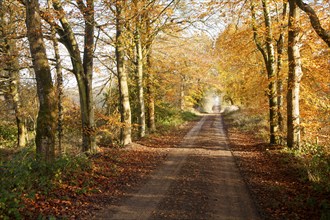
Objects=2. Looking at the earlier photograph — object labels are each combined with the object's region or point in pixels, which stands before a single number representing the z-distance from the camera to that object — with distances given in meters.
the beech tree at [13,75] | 14.79
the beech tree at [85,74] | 11.35
